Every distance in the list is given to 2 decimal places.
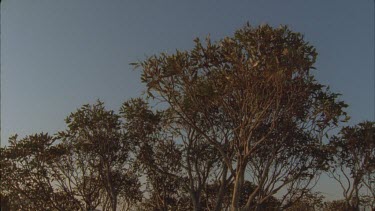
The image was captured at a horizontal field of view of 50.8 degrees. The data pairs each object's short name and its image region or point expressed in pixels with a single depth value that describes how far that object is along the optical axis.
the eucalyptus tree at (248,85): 18.20
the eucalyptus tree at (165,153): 25.69
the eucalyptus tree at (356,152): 24.58
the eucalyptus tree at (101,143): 27.84
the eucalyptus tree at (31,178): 28.58
